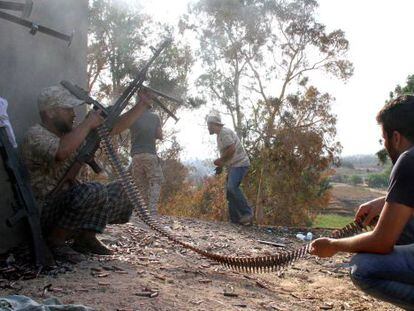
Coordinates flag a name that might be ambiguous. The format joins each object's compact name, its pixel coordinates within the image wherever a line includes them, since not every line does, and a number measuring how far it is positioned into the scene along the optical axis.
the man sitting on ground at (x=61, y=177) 4.04
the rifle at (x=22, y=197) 3.88
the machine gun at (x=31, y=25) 3.63
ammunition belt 3.66
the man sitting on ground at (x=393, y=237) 2.61
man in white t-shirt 8.63
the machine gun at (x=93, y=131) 4.28
